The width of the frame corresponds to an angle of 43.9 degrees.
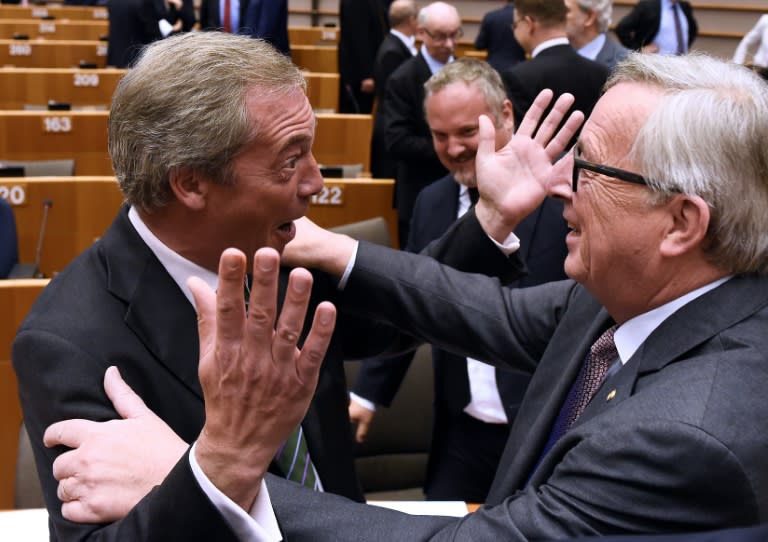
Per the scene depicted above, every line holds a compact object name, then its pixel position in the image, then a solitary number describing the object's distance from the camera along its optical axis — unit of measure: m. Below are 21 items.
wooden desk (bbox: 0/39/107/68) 8.26
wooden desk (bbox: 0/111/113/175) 5.49
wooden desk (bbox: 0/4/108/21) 11.32
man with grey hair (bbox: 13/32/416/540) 1.36
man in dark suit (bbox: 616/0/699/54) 7.52
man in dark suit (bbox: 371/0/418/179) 6.18
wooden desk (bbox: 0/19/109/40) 9.88
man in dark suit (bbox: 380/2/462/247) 4.77
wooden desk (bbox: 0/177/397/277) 4.56
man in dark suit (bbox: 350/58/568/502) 2.75
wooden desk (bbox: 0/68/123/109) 6.70
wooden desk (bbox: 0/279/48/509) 3.08
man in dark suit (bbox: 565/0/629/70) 4.80
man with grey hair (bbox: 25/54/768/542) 1.17
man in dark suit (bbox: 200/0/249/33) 7.32
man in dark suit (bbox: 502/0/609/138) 4.05
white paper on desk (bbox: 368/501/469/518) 1.67
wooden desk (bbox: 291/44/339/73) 8.61
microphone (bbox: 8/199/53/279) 3.92
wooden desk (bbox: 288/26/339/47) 10.14
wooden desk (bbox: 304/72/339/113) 6.98
